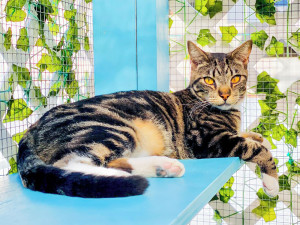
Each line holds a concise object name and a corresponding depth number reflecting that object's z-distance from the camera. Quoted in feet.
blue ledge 2.40
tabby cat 3.04
